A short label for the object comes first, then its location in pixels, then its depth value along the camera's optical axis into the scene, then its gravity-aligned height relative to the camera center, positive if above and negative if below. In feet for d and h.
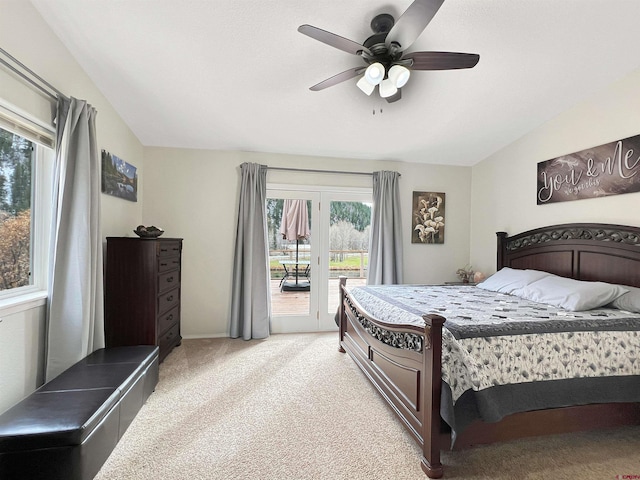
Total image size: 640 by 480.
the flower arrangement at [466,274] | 13.51 -1.56
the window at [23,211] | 6.12 +0.49
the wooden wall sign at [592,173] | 8.24 +2.16
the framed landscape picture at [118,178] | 9.16 +1.93
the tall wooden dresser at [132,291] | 9.07 -1.73
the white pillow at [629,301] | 7.13 -1.45
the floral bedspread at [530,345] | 5.41 -2.02
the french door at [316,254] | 13.32 -0.76
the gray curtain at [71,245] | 6.80 -0.26
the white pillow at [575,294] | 7.29 -1.36
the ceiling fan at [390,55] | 5.35 +3.74
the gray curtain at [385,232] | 13.50 +0.30
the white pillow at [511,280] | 9.44 -1.33
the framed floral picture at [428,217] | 14.26 +1.06
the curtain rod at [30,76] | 5.46 +3.22
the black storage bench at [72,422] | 4.59 -3.18
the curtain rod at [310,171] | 13.04 +3.02
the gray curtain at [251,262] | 12.34 -1.07
